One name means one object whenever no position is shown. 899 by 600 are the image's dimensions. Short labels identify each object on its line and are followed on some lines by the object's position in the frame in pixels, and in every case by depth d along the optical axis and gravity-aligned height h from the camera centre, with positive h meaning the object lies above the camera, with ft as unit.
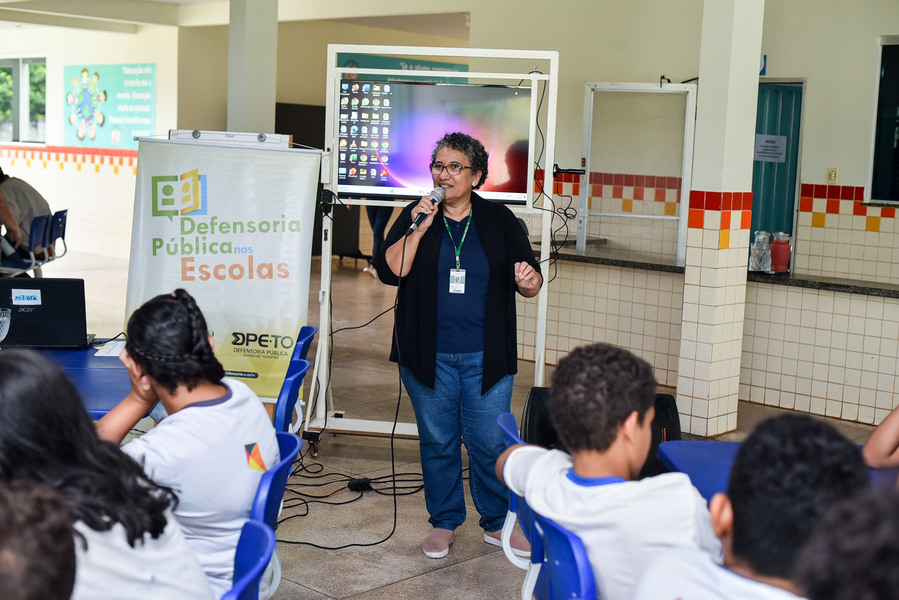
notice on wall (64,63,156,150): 35.29 +3.16
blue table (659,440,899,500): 7.19 -2.05
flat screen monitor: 13.79 +1.04
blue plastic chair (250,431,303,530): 6.32 -2.02
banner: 13.58 -0.59
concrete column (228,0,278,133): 18.80 +2.61
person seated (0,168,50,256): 23.53 -0.63
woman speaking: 10.65 -1.16
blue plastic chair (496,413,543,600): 7.05 -2.53
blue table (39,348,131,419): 8.76 -1.99
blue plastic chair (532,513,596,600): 5.41 -2.08
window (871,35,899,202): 20.52 +1.94
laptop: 10.55 -1.50
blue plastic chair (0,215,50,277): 23.38 -1.87
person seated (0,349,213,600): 4.43 -1.47
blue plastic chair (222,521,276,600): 4.92 -2.04
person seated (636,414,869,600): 4.05 -1.25
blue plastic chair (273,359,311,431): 9.49 -2.03
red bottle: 18.90 -0.71
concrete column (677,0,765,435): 16.08 -0.03
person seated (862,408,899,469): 7.34 -1.74
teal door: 22.08 +1.38
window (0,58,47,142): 41.47 +3.70
